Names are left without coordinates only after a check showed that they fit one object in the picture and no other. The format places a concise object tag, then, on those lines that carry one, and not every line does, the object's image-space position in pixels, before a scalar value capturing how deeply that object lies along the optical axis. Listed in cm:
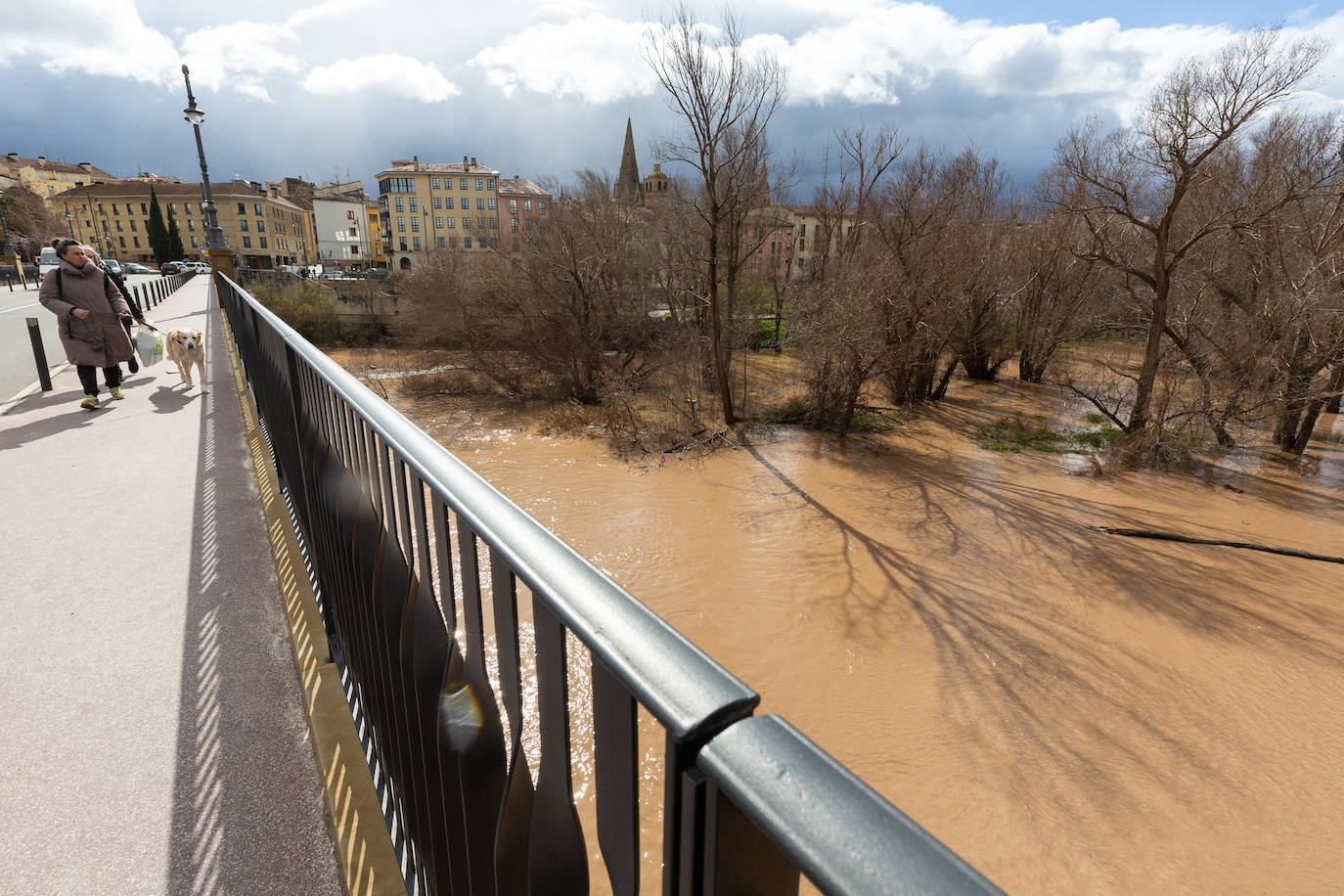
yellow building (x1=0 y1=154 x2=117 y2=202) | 8488
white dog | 779
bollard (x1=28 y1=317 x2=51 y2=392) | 747
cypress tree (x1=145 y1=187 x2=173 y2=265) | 7344
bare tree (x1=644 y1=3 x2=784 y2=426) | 1717
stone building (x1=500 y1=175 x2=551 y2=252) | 7825
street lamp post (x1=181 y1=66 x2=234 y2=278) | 1756
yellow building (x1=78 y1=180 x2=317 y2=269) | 7919
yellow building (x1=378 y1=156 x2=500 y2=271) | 7712
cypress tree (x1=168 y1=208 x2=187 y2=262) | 7594
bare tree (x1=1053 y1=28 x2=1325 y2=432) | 1388
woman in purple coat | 670
